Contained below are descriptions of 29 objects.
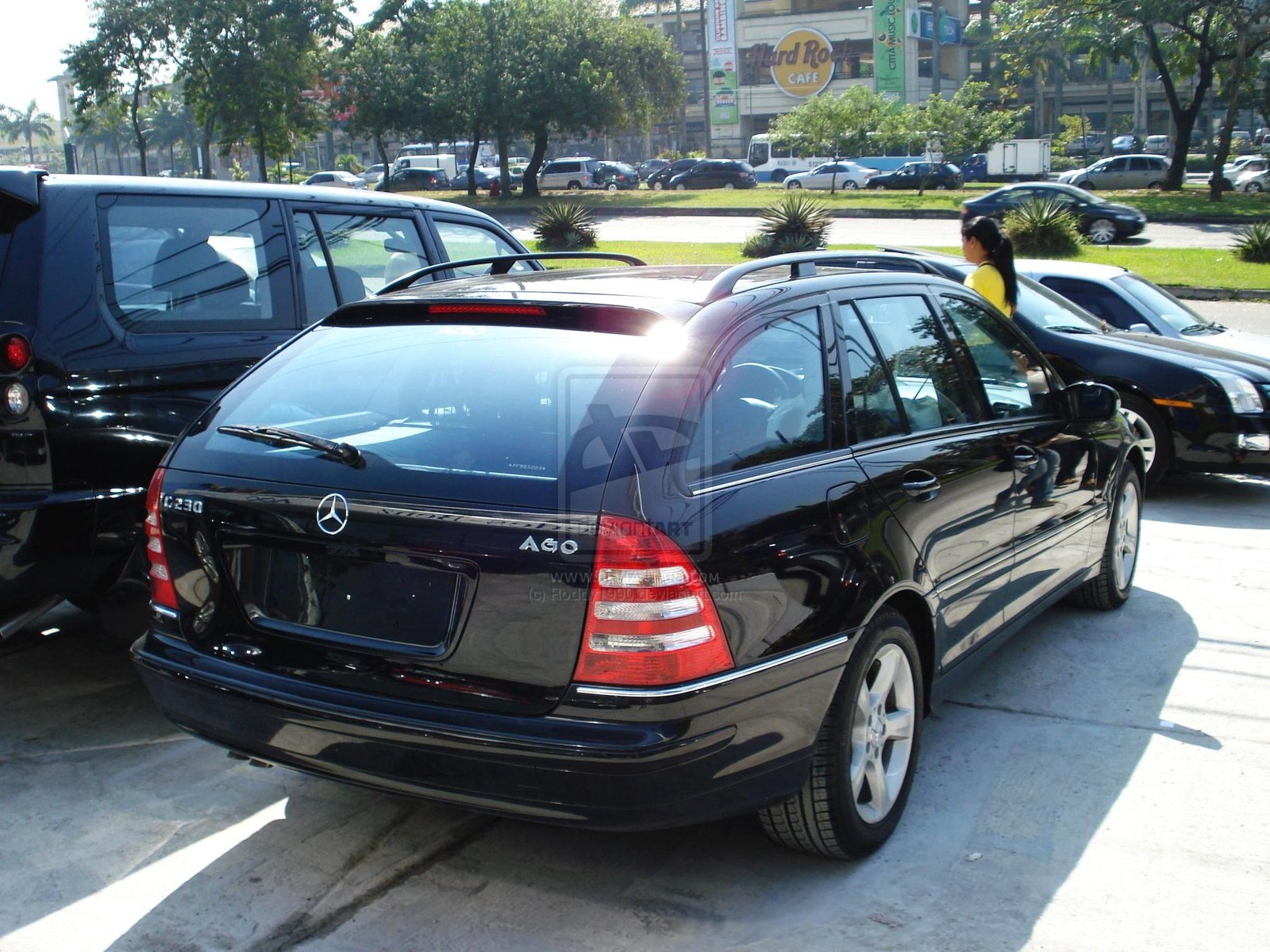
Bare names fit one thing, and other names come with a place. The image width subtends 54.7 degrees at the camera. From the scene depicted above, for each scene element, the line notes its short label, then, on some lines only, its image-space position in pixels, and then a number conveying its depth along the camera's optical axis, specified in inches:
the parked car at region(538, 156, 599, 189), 2166.6
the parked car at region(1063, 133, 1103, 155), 2637.8
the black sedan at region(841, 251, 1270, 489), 310.2
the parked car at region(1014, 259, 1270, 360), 364.8
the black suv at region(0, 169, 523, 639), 164.6
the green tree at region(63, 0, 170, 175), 1630.2
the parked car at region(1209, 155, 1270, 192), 1626.6
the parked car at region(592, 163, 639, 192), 2133.4
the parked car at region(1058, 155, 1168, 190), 1760.5
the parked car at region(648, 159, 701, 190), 2092.8
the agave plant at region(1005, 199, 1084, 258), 884.0
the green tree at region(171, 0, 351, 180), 1624.0
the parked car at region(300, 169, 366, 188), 1999.3
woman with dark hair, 284.2
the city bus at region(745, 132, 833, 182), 2201.0
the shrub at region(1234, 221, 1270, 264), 860.6
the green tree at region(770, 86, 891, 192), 1958.7
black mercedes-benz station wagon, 114.3
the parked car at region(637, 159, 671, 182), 2496.4
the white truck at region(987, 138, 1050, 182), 1819.6
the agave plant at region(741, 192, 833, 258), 819.4
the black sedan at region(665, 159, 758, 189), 2009.1
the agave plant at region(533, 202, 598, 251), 941.2
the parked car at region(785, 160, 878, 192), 1886.1
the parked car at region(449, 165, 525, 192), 2185.0
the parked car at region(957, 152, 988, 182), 1936.5
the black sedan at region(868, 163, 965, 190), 1729.8
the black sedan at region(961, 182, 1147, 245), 1112.8
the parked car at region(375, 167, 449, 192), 2202.3
